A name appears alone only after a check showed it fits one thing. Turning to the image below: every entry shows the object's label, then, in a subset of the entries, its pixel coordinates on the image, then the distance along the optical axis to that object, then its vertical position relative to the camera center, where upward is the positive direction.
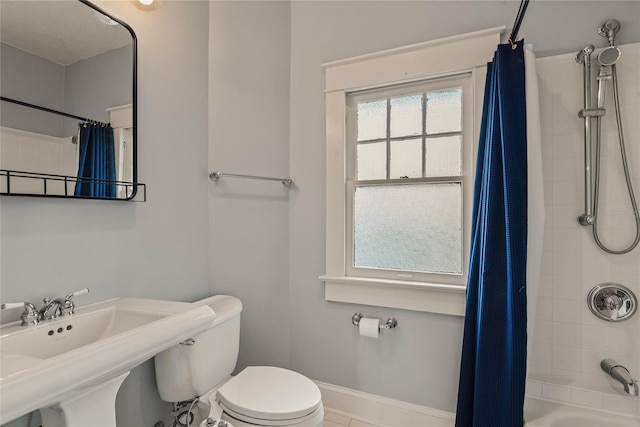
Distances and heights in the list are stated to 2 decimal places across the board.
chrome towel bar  1.79 +0.20
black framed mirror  1.03 +0.40
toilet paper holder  1.69 -0.59
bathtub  1.33 -0.87
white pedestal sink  0.70 -0.40
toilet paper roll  1.66 -0.61
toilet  1.22 -0.75
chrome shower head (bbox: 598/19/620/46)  1.33 +0.78
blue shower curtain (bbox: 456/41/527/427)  1.30 -0.19
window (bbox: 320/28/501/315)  1.60 +0.23
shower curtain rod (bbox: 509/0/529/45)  1.15 +0.74
